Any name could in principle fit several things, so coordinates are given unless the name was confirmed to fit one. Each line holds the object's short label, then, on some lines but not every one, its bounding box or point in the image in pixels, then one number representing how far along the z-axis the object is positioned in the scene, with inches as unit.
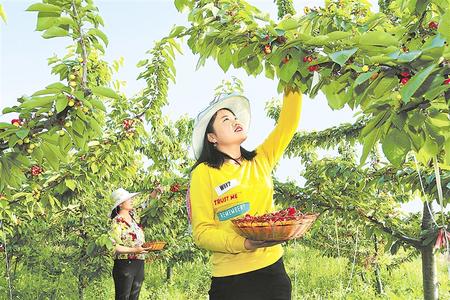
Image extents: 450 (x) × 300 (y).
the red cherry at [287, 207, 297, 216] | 71.2
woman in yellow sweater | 73.3
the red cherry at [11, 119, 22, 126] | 67.7
